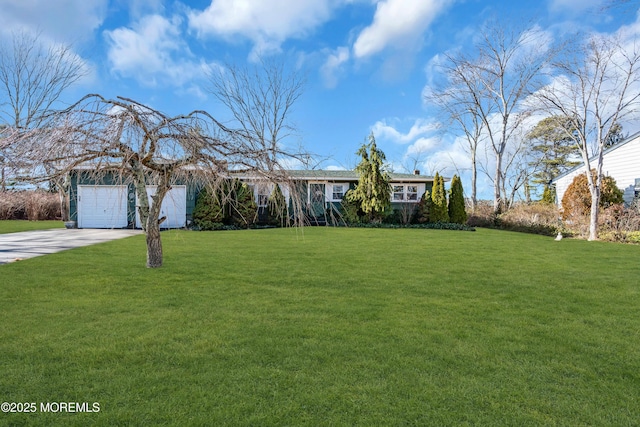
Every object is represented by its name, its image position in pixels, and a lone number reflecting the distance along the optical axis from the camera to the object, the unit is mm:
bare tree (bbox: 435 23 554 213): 21234
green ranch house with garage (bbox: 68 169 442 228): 17016
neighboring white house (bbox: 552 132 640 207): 16156
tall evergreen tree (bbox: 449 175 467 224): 19594
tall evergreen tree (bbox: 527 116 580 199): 27830
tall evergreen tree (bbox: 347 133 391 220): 18516
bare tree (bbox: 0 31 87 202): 21266
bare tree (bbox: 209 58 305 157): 25141
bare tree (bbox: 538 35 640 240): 14617
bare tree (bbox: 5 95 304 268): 4863
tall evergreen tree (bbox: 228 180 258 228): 17125
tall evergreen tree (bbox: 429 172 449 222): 19266
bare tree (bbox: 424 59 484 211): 23469
